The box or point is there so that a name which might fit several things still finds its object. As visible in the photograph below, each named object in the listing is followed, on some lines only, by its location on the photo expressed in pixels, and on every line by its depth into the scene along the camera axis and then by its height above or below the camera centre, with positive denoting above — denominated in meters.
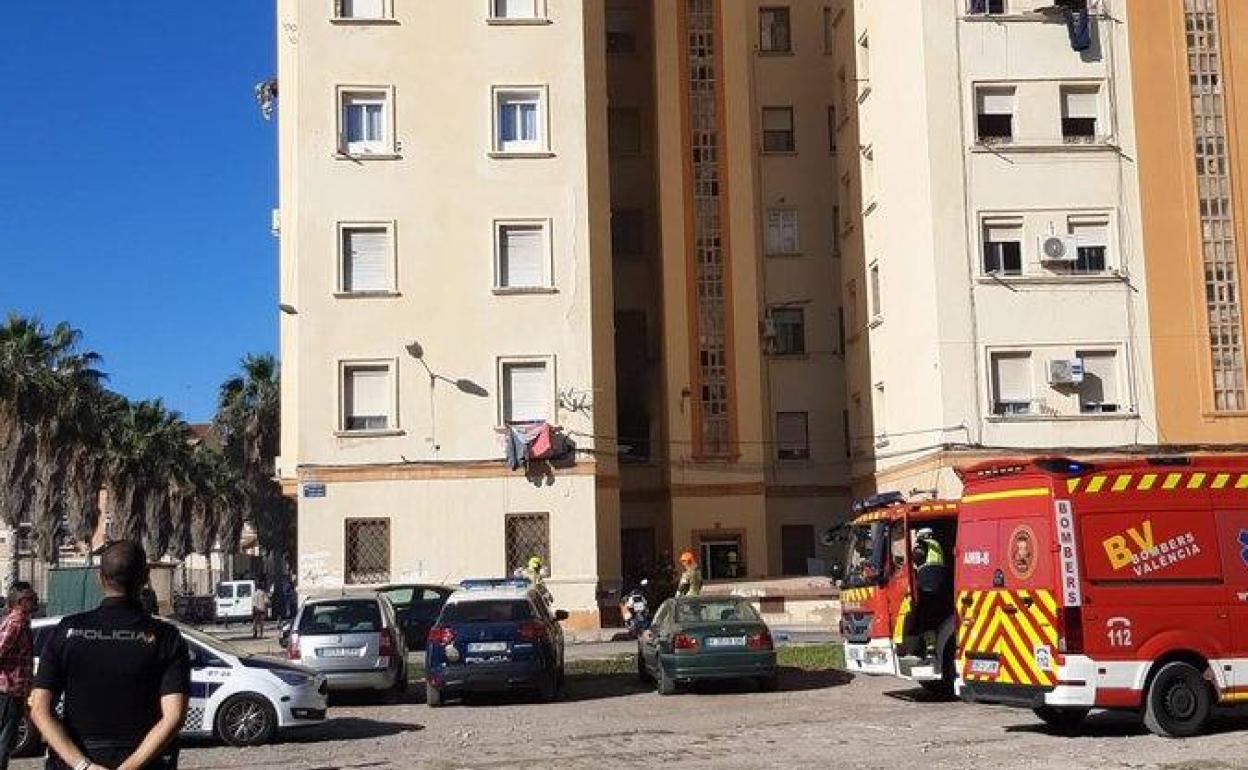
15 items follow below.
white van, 61.16 -2.05
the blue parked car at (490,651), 20.28 -1.47
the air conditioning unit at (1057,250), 33.34 +6.22
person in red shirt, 12.52 -0.92
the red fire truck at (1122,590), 14.03 -0.62
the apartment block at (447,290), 34.44 +6.06
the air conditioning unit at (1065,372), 33.09 +3.45
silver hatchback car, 20.83 -1.34
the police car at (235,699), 16.38 -1.64
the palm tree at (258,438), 65.69 +4.98
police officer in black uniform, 5.86 -0.52
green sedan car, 20.56 -1.51
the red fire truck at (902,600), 18.23 -0.84
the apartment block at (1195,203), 33.62 +7.32
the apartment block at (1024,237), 33.44 +6.65
